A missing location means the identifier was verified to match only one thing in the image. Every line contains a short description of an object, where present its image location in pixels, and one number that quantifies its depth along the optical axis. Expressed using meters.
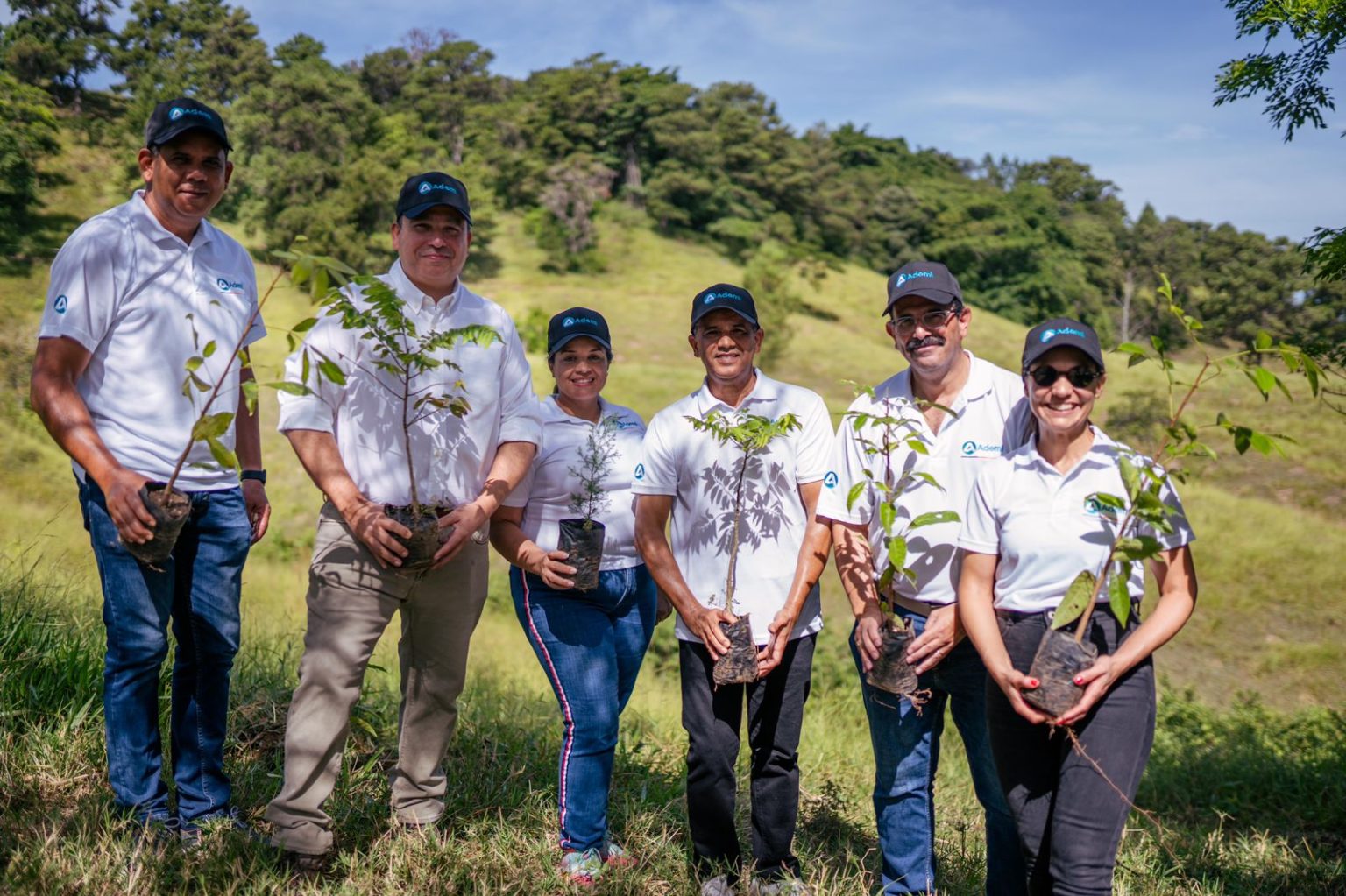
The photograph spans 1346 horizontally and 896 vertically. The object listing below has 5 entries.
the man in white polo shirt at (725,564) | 3.72
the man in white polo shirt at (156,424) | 3.33
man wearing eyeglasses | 3.56
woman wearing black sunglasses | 2.93
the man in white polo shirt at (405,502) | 3.49
